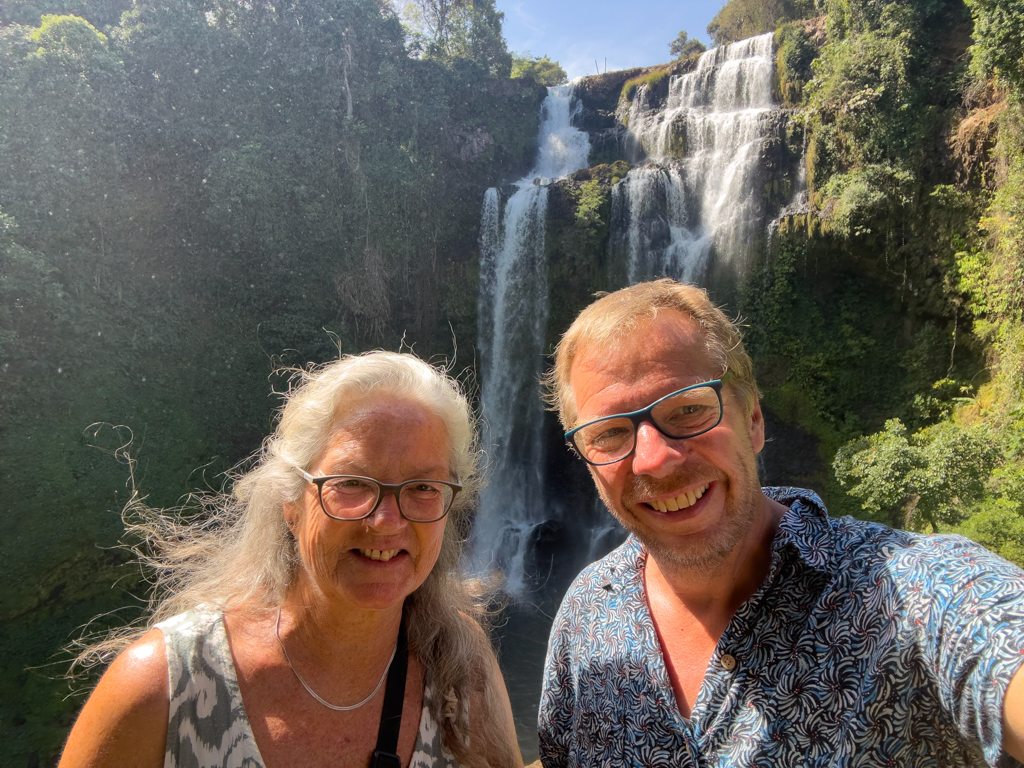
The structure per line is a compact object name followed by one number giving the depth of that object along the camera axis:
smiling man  1.08
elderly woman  1.32
